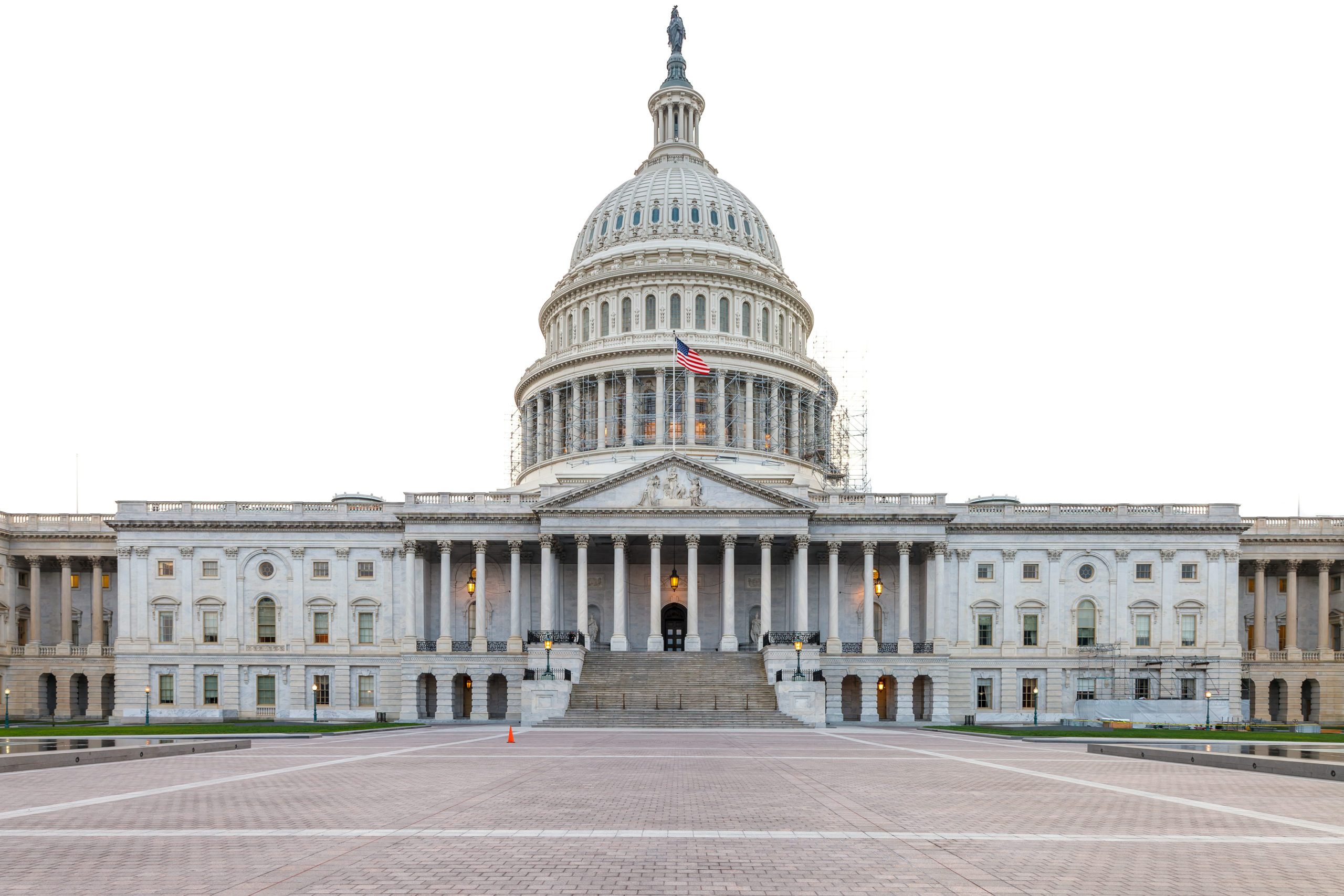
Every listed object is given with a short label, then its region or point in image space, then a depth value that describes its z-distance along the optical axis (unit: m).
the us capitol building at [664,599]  68.38
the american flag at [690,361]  74.56
